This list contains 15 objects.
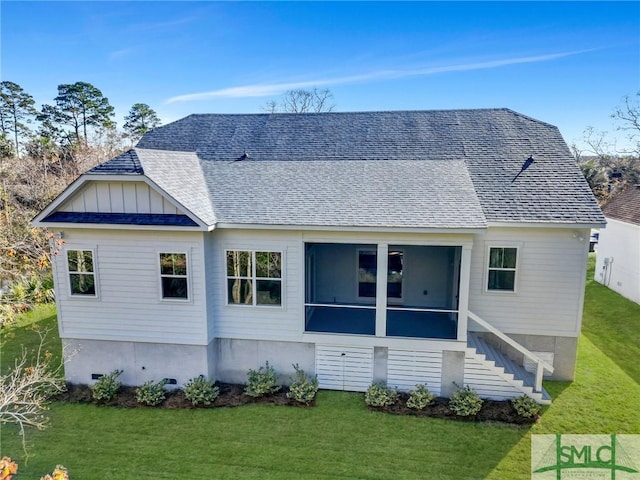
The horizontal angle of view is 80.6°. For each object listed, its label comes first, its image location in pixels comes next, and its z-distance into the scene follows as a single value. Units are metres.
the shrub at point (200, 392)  10.41
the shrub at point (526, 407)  9.53
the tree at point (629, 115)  28.47
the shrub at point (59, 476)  4.10
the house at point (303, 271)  10.33
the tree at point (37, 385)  6.77
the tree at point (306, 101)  40.62
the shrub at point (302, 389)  10.38
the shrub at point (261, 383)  10.69
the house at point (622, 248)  18.62
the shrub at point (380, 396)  10.23
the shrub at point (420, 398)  10.05
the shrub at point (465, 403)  9.74
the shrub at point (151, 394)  10.47
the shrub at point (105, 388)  10.62
